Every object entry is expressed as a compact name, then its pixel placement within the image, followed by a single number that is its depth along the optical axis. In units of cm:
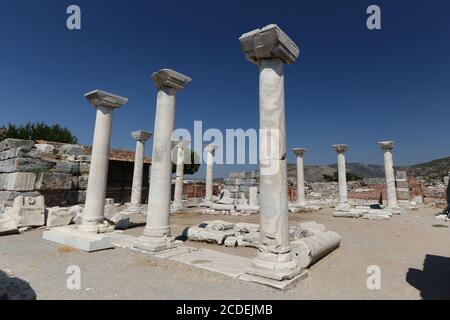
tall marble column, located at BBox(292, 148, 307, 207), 2070
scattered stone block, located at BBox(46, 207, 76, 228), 993
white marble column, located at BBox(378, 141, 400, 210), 1858
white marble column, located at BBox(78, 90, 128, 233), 848
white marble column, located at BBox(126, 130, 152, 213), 1680
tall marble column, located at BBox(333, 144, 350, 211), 1797
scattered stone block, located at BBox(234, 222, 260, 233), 903
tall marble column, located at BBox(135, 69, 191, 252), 693
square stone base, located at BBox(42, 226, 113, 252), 662
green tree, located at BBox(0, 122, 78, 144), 3208
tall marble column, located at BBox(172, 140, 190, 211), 1891
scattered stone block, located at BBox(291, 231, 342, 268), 554
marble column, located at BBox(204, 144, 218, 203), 2177
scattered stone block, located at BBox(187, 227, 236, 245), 812
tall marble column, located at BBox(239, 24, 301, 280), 470
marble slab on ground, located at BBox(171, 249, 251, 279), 504
